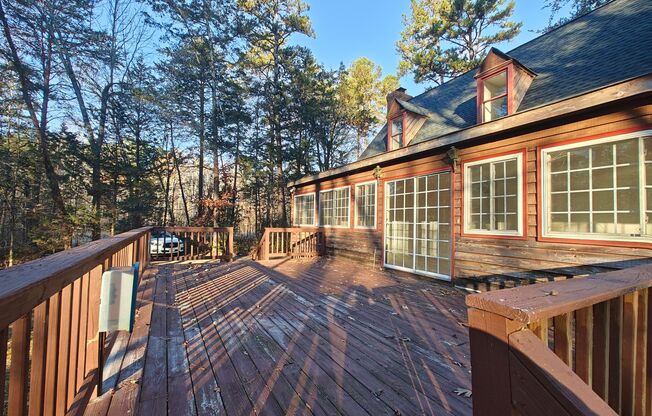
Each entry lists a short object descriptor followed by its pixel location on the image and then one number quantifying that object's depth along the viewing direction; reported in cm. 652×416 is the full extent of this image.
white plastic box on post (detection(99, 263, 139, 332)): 167
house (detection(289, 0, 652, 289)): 335
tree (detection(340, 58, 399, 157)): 1658
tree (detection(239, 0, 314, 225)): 1359
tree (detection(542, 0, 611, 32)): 1159
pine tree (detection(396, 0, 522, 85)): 1363
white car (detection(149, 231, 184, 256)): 1034
